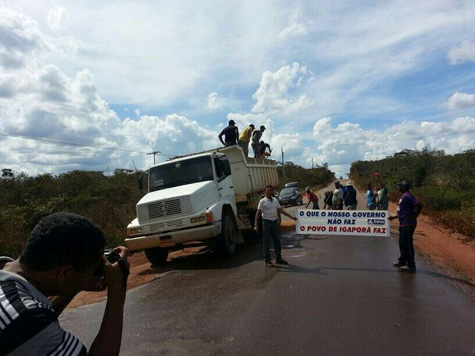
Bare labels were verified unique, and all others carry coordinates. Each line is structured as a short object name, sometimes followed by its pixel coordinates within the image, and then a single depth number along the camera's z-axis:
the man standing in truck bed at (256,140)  14.69
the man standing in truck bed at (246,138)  13.20
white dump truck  8.73
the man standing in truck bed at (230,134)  12.63
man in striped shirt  1.26
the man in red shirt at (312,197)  15.63
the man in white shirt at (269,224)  8.35
